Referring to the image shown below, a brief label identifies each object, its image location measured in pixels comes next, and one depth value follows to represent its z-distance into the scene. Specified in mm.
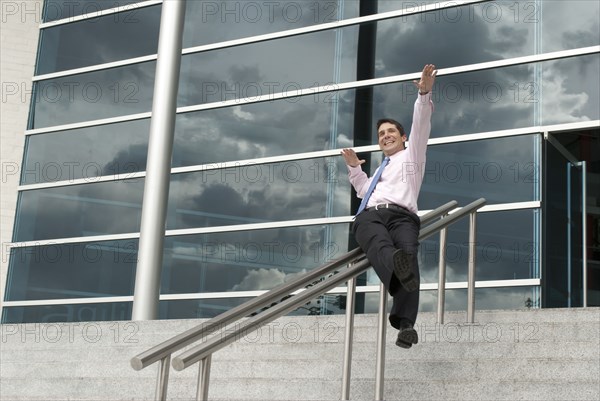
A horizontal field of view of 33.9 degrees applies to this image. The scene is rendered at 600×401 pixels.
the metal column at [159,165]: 9305
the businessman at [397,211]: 5309
